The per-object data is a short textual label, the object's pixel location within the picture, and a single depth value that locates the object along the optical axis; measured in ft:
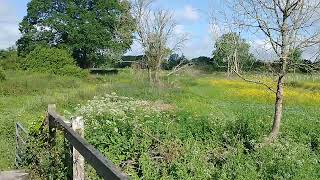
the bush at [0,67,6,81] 78.16
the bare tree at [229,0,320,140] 21.52
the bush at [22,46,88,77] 105.92
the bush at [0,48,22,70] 118.24
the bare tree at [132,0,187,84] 90.80
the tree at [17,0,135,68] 123.48
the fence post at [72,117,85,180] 10.62
